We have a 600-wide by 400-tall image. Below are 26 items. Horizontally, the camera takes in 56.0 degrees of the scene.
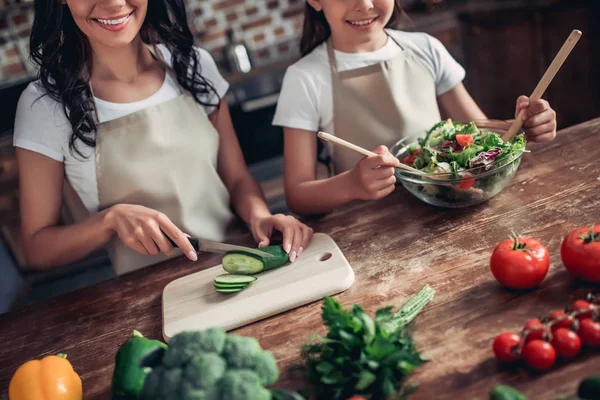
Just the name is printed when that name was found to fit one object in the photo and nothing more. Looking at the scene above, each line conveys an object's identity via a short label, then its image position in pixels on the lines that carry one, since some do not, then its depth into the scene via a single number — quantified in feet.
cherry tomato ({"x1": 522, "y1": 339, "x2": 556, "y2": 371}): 2.90
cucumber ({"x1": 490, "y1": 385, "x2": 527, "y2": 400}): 2.64
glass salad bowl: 4.37
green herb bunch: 2.96
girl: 5.30
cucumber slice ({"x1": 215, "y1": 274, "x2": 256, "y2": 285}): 4.13
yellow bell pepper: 3.29
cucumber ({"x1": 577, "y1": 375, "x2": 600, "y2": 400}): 2.57
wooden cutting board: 3.94
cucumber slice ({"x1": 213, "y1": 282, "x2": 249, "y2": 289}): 4.12
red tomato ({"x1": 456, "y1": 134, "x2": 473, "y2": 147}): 4.57
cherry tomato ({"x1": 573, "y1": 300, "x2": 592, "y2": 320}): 3.08
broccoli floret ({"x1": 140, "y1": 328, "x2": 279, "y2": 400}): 2.61
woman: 4.75
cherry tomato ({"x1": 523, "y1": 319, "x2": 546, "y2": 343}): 3.00
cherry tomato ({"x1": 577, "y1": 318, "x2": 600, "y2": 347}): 2.94
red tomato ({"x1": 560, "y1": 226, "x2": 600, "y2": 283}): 3.35
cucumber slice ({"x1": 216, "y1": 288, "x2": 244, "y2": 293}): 4.12
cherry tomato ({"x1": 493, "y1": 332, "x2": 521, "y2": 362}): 2.97
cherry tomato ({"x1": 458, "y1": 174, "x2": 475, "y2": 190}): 4.36
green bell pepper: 3.05
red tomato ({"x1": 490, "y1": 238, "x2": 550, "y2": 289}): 3.44
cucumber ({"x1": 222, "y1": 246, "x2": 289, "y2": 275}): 4.28
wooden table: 3.15
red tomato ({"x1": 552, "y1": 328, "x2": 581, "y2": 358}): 2.92
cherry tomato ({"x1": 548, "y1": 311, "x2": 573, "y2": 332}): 3.03
